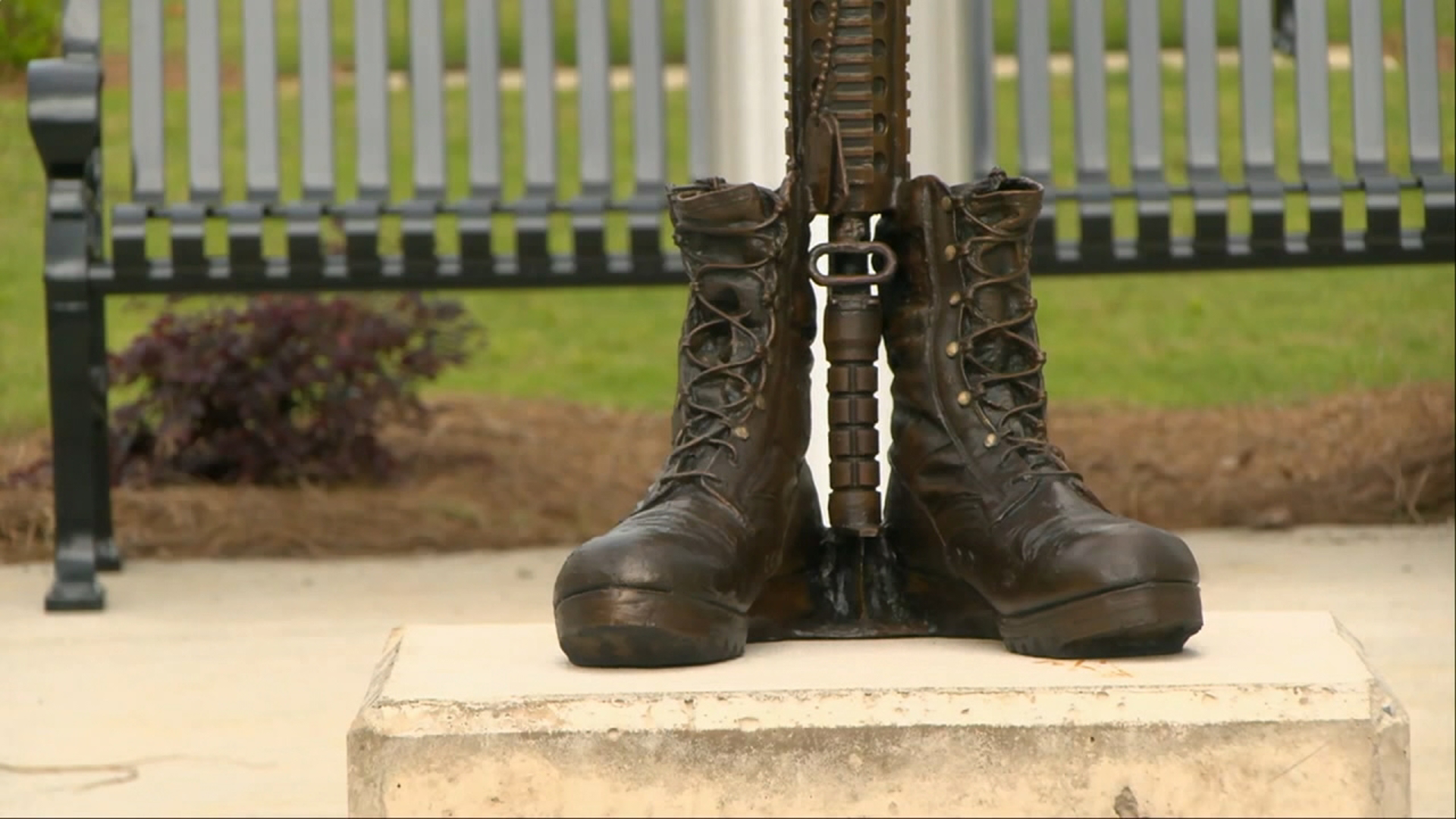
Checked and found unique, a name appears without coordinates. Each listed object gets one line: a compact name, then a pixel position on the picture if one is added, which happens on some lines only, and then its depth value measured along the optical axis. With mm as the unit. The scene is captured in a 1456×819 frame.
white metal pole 7141
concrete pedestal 3738
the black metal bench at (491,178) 8258
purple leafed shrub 10320
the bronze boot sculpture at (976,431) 4098
